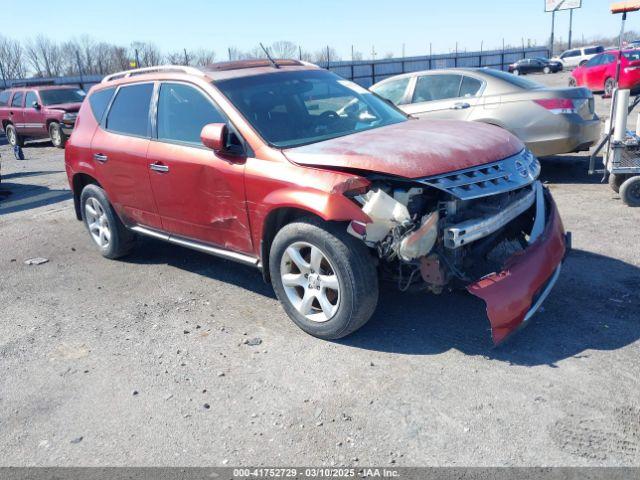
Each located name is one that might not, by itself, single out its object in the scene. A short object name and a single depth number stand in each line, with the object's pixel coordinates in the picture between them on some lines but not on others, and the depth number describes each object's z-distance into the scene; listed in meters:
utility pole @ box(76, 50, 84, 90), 32.54
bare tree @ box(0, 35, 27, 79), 43.41
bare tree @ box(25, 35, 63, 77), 46.12
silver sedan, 7.76
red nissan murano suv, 3.60
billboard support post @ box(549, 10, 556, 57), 62.34
